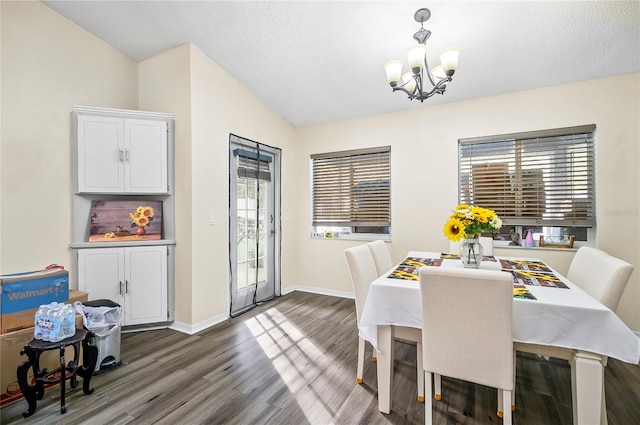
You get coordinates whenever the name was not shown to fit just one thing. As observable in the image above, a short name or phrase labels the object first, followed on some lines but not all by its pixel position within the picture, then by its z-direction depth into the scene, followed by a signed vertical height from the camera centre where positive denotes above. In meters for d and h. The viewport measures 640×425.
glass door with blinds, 3.45 -0.16
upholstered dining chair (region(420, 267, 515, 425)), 1.34 -0.58
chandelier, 1.93 +1.07
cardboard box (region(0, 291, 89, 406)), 1.76 -0.98
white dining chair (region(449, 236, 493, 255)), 2.83 -0.34
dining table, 1.31 -0.60
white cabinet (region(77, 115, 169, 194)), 2.66 +0.56
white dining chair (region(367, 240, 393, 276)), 2.45 -0.42
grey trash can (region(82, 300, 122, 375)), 2.12 -0.92
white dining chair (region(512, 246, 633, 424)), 1.47 -0.44
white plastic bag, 2.12 -0.83
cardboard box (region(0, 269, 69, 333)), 1.82 -0.57
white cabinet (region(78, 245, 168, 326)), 2.65 -0.66
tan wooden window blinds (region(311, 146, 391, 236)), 3.93 +0.29
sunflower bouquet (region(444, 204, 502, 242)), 1.99 -0.09
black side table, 1.68 -0.99
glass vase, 2.09 -0.31
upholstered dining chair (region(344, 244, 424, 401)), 1.83 -0.53
